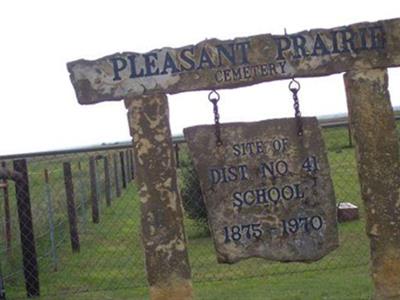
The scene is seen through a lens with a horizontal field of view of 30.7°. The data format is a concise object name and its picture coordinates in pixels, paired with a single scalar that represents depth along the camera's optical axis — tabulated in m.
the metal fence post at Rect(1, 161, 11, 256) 9.31
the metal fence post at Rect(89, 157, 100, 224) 13.61
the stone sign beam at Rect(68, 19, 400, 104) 5.22
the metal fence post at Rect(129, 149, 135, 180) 25.25
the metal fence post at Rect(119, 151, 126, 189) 20.78
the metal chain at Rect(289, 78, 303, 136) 5.34
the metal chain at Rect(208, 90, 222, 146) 5.29
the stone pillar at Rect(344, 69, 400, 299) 5.36
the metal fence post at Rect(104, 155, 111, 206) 16.08
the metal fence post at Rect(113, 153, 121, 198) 18.66
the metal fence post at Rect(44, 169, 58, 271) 9.56
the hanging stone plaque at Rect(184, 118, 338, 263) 5.33
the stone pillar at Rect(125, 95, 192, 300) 5.23
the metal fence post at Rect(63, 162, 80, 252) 10.68
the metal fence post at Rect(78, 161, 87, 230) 13.30
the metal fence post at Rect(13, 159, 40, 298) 7.95
